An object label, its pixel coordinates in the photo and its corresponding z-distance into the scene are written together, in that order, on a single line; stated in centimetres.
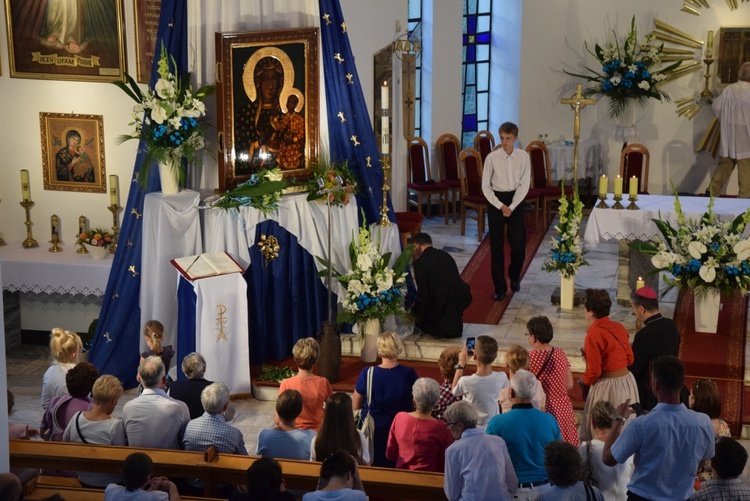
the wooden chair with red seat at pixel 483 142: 1459
